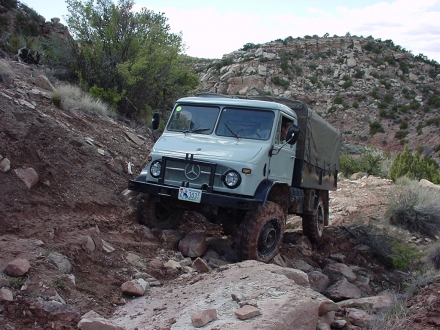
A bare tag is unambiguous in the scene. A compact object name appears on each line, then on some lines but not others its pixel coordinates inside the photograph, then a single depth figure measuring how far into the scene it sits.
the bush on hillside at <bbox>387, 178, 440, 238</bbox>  13.29
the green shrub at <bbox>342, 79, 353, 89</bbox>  43.84
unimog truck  6.79
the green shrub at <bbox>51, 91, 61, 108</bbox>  10.26
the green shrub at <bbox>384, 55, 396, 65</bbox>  47.35
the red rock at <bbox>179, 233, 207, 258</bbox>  7.06
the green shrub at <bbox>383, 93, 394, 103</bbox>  42.34
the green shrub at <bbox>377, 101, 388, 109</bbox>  41.28
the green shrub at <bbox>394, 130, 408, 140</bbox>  37.62
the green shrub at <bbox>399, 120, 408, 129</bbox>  38.53
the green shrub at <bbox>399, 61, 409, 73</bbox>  46.62
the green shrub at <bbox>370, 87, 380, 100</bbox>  42.96
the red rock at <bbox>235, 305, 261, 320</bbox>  4.28
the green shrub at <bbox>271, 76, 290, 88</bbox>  42.24
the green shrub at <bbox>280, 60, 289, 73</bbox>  44.28
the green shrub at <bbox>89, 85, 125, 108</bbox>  12.90
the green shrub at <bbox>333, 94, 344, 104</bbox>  42.31
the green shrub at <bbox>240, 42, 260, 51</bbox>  49.95
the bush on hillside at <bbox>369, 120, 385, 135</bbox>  39.12
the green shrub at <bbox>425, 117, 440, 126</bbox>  37.19
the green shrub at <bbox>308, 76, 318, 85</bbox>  44.06
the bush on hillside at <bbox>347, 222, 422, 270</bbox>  9.94
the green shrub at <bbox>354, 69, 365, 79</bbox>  45.12
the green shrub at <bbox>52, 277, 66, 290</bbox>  4.80
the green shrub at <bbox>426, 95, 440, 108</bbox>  40.78
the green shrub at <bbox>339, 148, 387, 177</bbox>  22.83
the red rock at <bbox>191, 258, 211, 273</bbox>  6.41
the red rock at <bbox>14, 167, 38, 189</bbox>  6.93
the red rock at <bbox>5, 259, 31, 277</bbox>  4.69
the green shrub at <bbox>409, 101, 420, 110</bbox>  41.16
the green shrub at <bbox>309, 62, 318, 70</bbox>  45.41
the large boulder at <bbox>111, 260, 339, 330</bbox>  4.33
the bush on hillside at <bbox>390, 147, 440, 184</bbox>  20.97
